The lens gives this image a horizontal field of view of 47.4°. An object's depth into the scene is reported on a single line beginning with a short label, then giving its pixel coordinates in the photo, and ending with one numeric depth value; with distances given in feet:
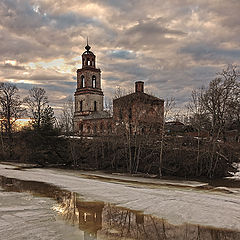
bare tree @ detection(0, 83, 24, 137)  129.49
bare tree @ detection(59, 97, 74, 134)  108.85
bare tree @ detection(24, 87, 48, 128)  149.41
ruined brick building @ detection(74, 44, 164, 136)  86.17
